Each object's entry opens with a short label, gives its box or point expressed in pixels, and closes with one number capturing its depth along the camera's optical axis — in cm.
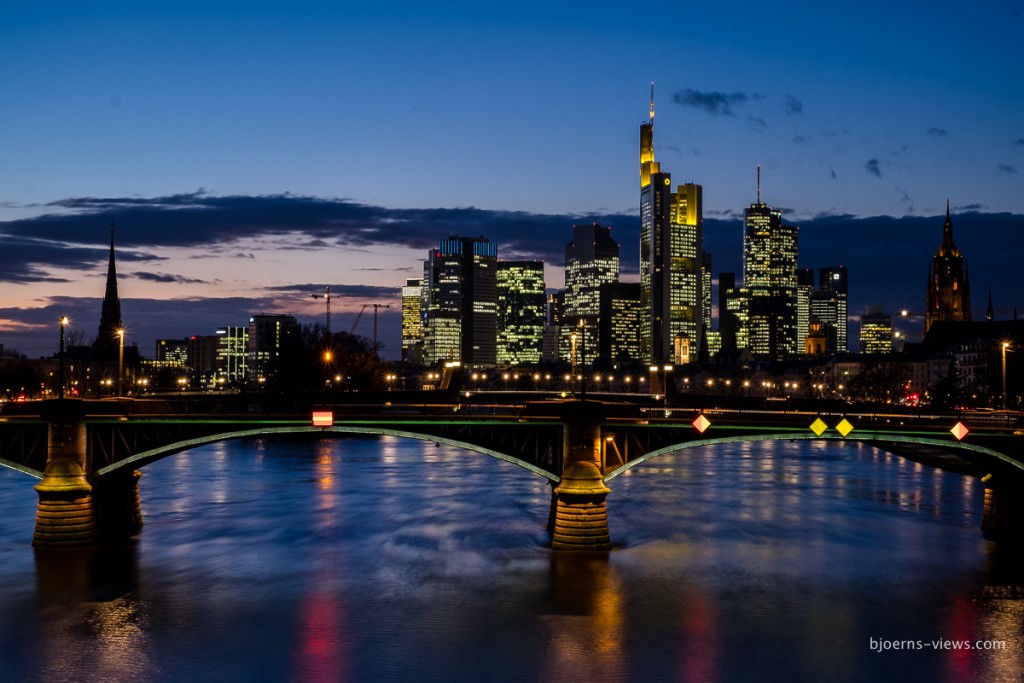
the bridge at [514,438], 6003
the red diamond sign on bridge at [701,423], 5875
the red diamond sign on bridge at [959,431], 5712
